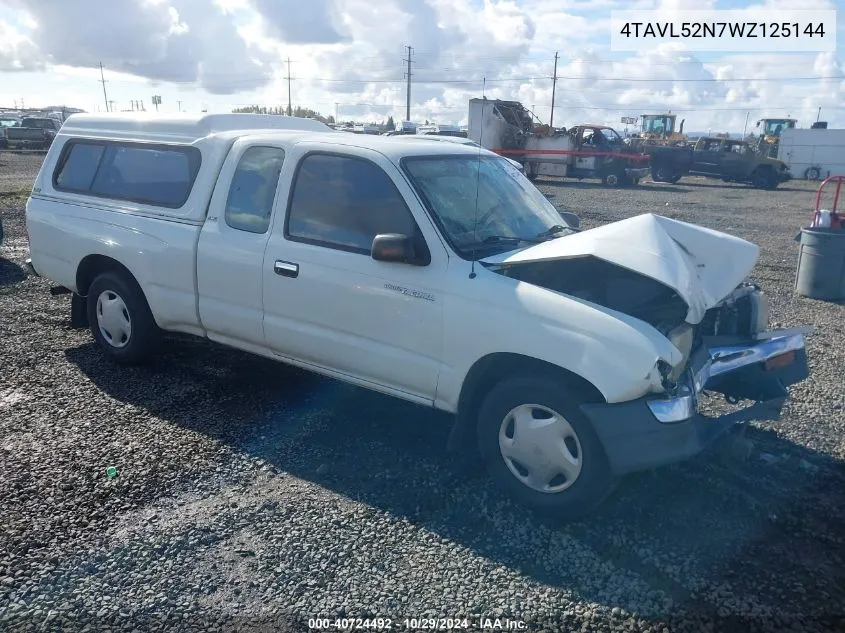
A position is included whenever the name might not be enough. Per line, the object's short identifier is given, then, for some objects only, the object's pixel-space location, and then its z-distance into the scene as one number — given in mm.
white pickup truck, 3539
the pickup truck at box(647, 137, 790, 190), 29641
